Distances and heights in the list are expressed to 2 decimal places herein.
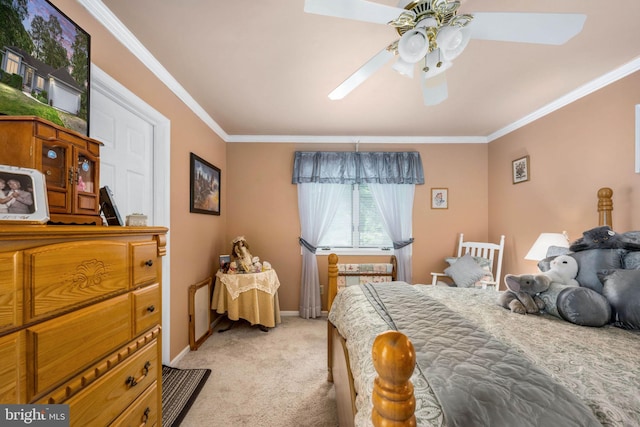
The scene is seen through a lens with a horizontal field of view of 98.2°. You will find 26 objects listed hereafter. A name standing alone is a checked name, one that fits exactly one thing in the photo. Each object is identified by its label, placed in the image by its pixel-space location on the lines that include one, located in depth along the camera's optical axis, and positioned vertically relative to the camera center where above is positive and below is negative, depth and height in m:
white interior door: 1.85 +0.49
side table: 3.17 -0.93
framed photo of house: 1.12 +0.70
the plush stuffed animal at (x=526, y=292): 1.66 -0.46
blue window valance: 3.90 +0.71
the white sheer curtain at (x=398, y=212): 3.91 +0.07
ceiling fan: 1.17 +0.86
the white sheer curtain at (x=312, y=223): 3.83 -0.08
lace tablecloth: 3.16 -0.74
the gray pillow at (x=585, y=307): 1.43 -0.48
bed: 0.69 -0.53
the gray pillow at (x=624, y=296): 1.39 -0.42
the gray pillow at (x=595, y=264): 1.66 -0.30
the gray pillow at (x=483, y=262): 3.40 -0.56
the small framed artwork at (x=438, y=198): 4.01 +0.27
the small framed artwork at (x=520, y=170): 3.25 +0.56
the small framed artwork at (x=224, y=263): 3.33 -0.55
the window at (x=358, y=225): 4.05 -0.12
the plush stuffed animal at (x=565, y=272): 1.75 -0.36
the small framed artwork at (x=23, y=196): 0.76 +0.07
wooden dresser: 0.74 -0.34
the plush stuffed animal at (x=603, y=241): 1.67 -0.16
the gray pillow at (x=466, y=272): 3.28 -0.67
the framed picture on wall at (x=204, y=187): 2.94 +0.36
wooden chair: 3.38 -0.48
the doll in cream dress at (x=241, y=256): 3.31 -0.47
